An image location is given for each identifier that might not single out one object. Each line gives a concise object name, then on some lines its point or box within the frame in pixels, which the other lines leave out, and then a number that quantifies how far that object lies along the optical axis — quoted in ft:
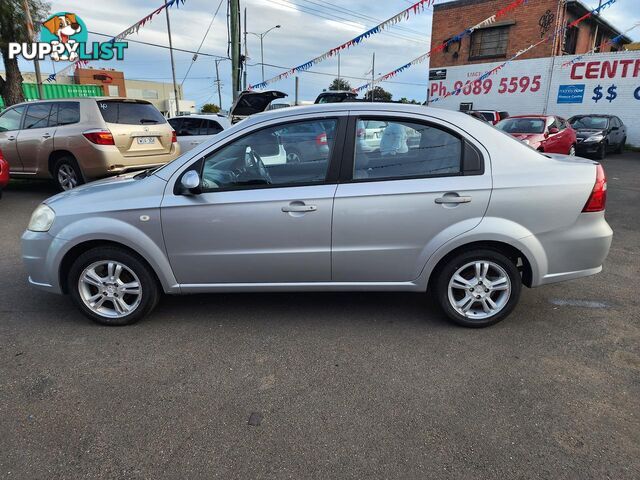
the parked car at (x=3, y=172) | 24.31
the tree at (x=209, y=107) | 205.00
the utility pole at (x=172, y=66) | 89.30
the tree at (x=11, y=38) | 49.52
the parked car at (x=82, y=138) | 25.45
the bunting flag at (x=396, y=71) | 53.73
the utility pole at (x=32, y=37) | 48.00
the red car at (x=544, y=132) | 39.75
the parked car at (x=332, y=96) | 46.44
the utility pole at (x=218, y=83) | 160.68
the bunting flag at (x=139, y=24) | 39.29
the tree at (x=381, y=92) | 117.54
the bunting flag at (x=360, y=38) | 38.47
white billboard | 64.44
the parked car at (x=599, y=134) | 50.92
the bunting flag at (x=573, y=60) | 66.54
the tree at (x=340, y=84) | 194.49
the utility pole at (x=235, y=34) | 44.52
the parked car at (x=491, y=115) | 54.71
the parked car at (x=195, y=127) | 33.83
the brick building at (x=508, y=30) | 70.18
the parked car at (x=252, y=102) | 45.85
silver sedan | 10.76
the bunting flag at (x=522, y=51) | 69.67
